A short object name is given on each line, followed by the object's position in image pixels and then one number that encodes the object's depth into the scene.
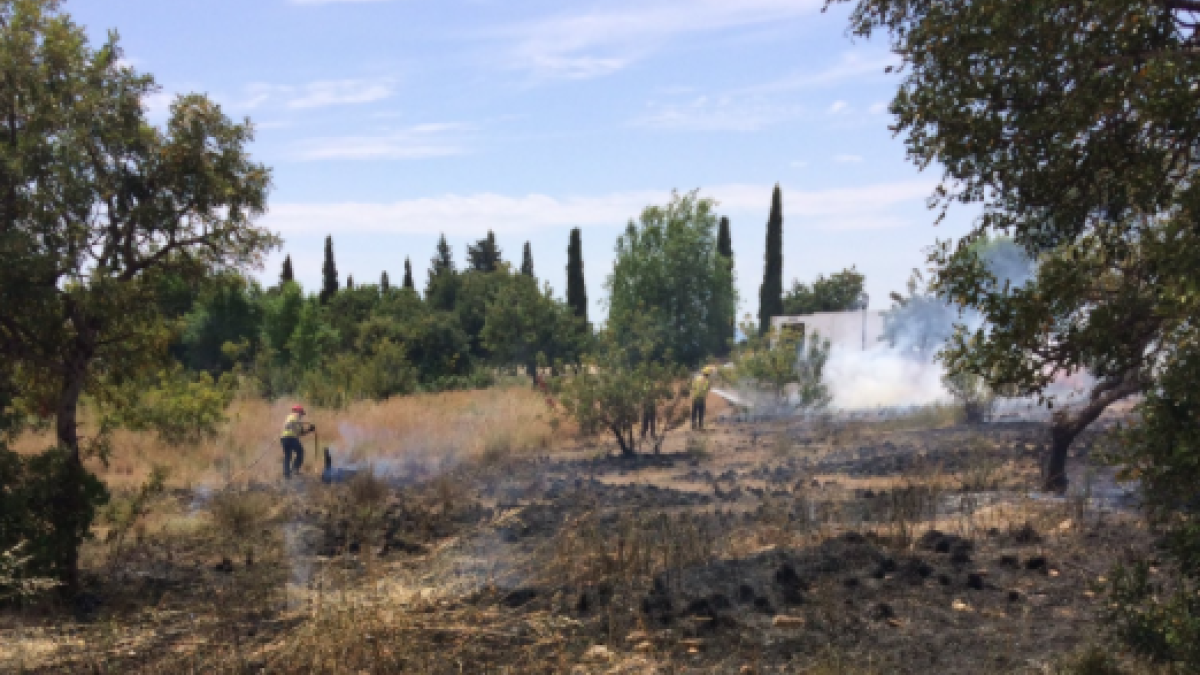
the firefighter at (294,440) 16.66
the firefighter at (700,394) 23.97
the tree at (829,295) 63.22
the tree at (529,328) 37.06
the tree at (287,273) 60.56
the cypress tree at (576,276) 53.16
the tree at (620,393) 20.17
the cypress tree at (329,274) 58.44
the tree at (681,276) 47.41
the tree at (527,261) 76.00
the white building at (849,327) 40.16
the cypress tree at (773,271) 54.62
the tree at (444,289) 48.84
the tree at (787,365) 26.70
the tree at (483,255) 65.88
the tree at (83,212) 8.30
